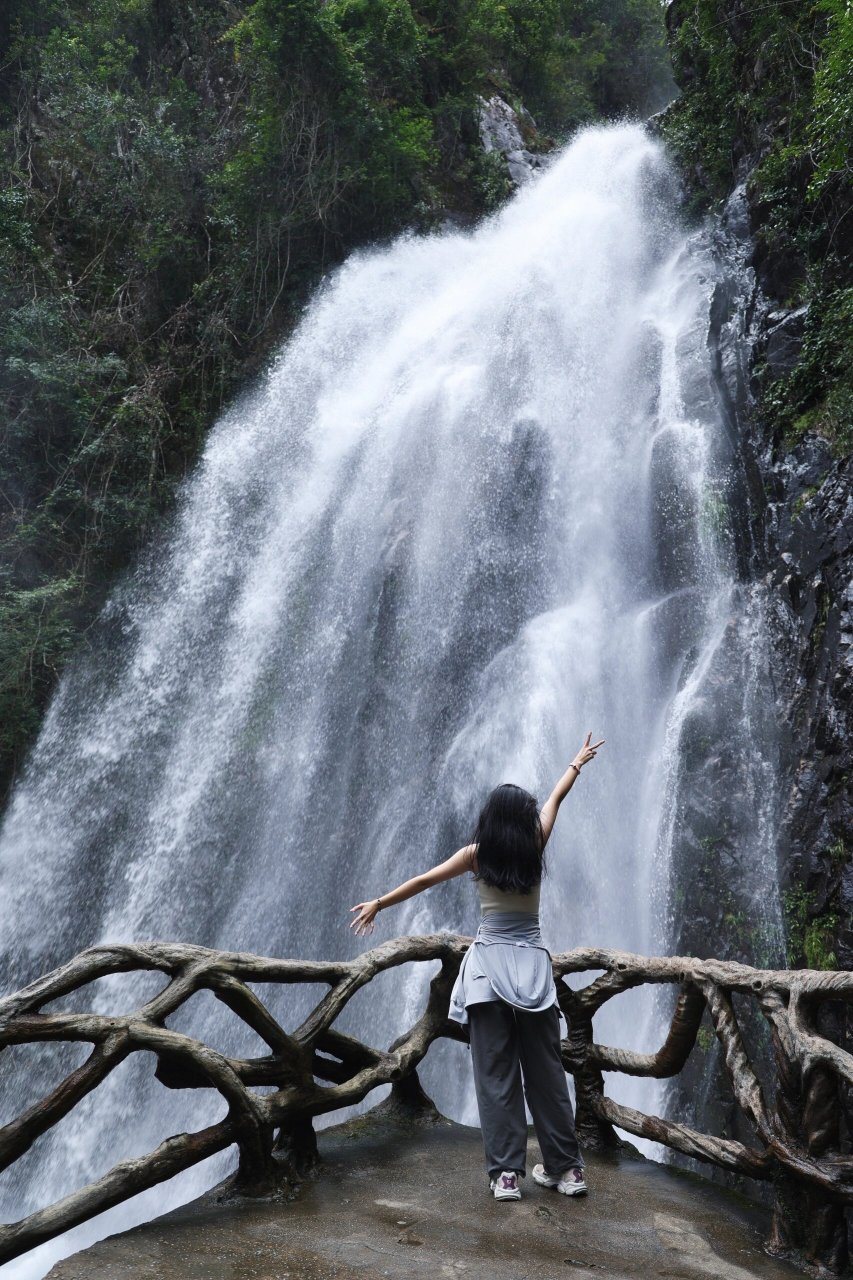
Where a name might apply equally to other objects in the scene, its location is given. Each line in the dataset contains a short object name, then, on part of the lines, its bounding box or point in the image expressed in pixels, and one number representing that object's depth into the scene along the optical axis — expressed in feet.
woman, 10.18
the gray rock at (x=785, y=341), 28.84
